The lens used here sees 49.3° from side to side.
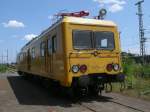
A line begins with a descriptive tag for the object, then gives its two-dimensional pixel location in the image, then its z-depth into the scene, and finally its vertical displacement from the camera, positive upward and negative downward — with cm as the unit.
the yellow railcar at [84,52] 601 +23
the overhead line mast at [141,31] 2337 +379
